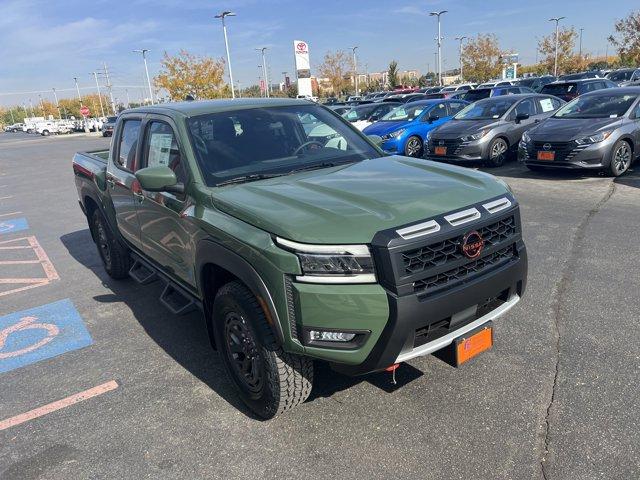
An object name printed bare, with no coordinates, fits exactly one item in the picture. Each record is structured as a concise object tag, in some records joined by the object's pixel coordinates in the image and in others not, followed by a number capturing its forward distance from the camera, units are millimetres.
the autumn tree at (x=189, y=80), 47719
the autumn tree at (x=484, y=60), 53969
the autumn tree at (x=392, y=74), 58309
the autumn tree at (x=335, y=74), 64625
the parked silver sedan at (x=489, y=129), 11141
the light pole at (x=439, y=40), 49844
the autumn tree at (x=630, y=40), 42234
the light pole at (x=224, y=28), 38875
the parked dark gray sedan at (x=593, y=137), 9086
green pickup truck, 2482
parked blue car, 13047
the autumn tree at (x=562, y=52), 53344
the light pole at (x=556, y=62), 52219
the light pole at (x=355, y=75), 64225
